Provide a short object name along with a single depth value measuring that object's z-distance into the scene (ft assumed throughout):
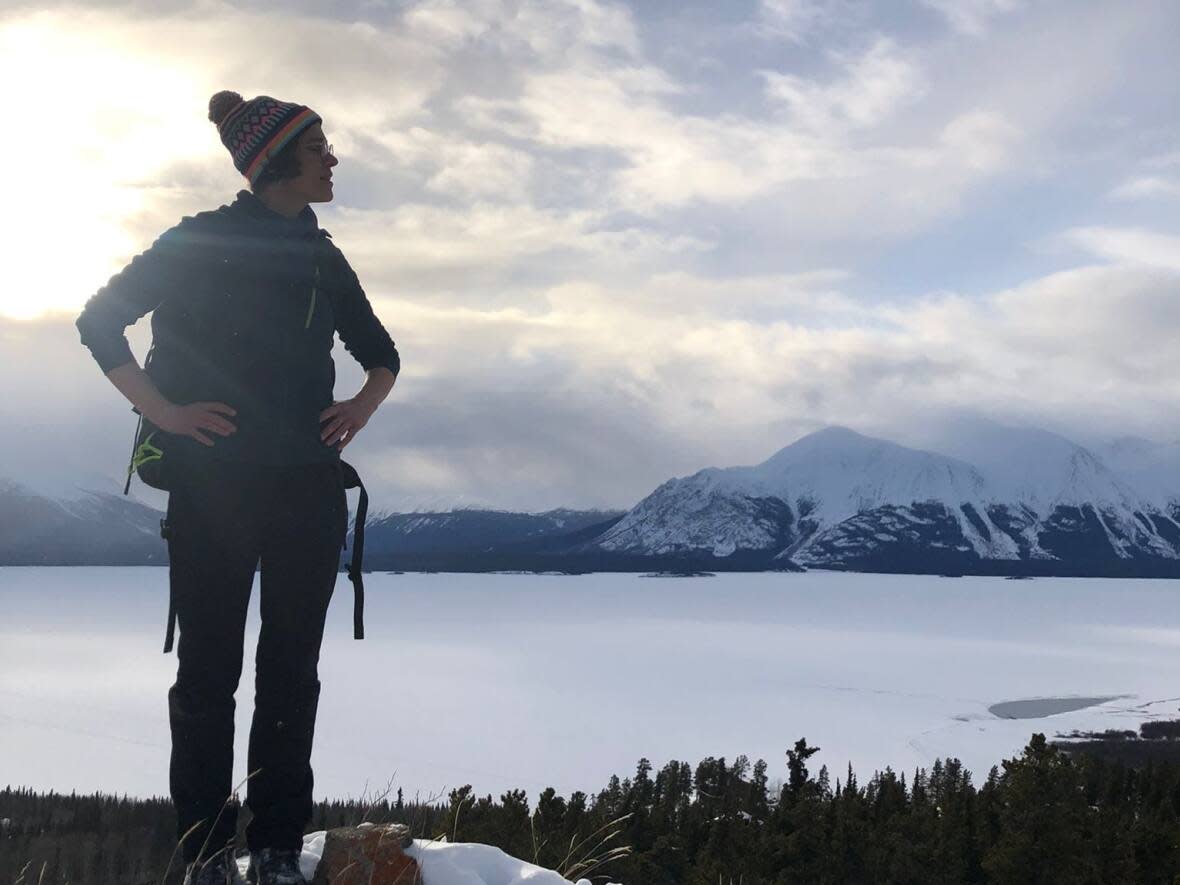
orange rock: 15.01
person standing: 14.08
